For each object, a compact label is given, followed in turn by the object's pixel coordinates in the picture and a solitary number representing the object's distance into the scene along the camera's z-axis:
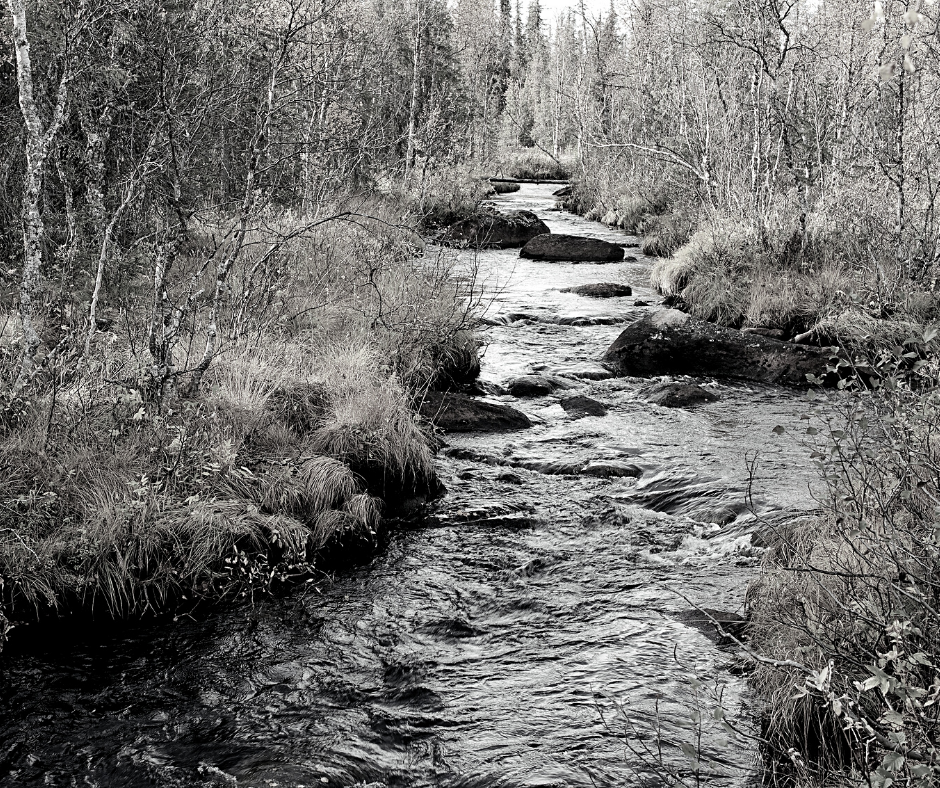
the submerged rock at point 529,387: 10.76
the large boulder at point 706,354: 11.24
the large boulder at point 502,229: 22.25
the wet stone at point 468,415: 9.34
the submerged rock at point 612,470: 8.22
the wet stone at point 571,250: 20.17
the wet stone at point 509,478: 8.05
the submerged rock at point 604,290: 16.14
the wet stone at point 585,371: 11.55
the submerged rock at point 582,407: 10.09
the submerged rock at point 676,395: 10.45
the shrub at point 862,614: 2.89
